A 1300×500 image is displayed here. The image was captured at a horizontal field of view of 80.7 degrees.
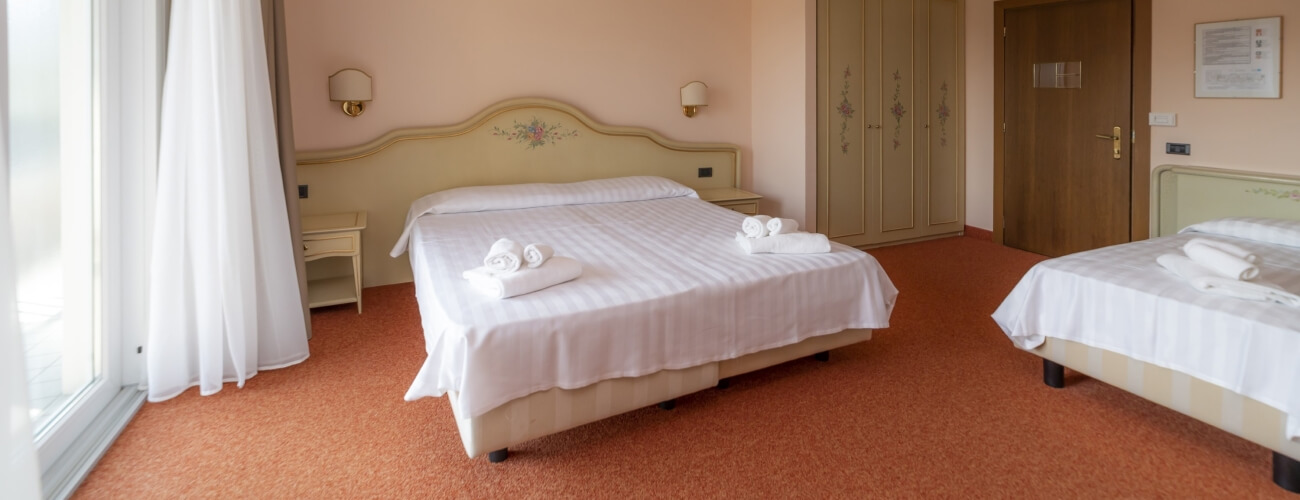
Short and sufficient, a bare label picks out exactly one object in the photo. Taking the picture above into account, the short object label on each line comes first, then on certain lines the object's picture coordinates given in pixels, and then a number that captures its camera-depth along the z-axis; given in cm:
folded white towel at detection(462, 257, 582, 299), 240
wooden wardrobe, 520
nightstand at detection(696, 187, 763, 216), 495
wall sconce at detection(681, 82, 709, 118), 509
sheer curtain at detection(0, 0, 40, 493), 124
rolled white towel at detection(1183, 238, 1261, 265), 255
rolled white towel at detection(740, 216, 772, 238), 309
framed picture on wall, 372
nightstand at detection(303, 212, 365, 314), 377
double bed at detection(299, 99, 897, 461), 223
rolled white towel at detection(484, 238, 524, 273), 250
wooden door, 454
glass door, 219
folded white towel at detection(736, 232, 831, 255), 300
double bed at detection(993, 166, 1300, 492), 214
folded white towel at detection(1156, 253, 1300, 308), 228
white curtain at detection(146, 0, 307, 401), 279
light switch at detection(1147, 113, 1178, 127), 421
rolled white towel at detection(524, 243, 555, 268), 254
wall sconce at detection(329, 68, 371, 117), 412
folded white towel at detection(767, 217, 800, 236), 309
